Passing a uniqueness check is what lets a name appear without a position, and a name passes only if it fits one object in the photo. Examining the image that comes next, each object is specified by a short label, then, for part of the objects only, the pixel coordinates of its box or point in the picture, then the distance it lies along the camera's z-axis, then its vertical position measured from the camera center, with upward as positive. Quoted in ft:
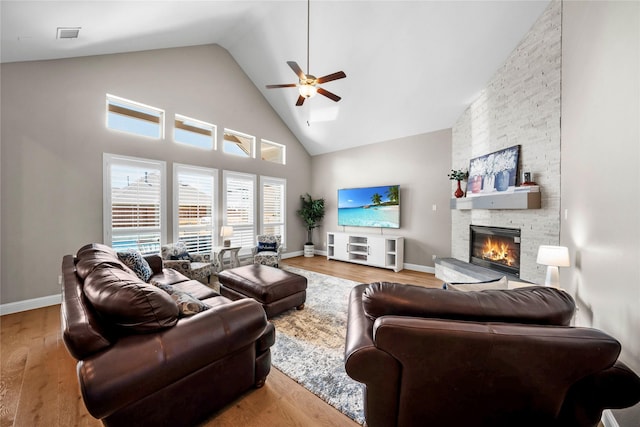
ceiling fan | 9.16 +5.27
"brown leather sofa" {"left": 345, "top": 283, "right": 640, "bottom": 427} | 3.03 -2.06
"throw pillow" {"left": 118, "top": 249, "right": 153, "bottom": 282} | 8.64 -2.02
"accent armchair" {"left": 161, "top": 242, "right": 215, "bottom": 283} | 11.51 -2.67
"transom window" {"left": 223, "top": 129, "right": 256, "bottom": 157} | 16.92 +5.12
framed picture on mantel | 10.78 +2.08
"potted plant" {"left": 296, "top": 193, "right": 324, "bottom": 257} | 21.63 -0.22
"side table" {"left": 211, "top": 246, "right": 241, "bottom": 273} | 14.78 -2.90
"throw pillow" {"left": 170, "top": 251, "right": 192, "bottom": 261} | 12.33 -2.49
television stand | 16.88 -2.91
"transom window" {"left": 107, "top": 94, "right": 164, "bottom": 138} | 12.35 +5.19
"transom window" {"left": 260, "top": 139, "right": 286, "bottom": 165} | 19.48 +5.15
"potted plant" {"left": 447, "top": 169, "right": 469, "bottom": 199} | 14.11 +2.19
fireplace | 11.04 -1.86
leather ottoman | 8.80 -3.04
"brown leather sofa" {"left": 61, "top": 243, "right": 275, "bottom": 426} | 3.45 -2.38
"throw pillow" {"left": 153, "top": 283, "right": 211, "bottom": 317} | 4.97 -2.07
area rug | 5.54 -4.33
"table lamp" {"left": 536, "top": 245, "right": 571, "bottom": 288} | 7.34 -1.49
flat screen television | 17.76 +0.45
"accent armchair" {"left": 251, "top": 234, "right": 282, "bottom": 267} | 15.37 -2.81
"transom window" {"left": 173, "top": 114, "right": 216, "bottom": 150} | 14.71 +5.14
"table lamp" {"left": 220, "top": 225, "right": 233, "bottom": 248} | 15.06 -1.40
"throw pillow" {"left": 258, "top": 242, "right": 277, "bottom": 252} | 16.72 -2.61
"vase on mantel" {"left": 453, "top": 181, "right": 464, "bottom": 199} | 14.07 +1.18
